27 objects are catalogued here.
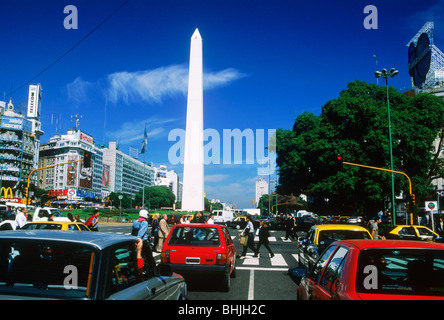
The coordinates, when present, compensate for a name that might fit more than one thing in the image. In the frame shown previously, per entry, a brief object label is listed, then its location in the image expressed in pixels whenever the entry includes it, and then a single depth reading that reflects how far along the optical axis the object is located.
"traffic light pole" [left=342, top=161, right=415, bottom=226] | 22.44
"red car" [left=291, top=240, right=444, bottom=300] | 2.95
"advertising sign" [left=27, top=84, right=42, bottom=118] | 121.88
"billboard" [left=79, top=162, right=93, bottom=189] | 119.31
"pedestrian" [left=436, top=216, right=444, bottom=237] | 30.64
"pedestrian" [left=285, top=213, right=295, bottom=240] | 24.94
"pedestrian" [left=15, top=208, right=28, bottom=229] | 14.92
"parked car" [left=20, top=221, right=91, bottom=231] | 12.10
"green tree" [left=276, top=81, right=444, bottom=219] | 30.39
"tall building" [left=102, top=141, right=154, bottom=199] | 150.62
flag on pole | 85.46
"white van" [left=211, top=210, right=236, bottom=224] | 41.59
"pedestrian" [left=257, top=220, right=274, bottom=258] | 15.21
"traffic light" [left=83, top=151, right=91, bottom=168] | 23.27
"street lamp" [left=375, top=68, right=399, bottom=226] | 26.89
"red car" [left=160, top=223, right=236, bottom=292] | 8.55
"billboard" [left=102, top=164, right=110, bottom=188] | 130.38
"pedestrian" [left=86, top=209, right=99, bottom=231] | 15.82
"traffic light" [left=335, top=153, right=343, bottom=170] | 22.92
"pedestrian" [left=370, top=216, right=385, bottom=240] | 15.37
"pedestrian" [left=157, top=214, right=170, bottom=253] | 14.54
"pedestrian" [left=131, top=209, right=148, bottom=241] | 12.75
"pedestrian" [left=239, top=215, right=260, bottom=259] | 14.77
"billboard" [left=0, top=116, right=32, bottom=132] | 93.69
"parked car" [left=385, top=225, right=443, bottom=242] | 19.42
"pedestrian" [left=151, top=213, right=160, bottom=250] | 16.33
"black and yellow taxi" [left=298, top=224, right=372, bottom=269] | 9.34
